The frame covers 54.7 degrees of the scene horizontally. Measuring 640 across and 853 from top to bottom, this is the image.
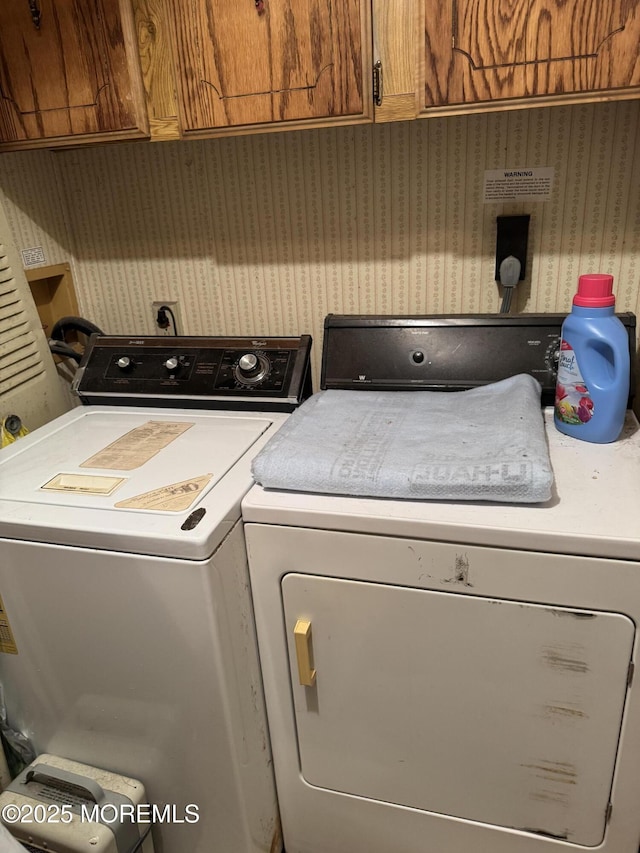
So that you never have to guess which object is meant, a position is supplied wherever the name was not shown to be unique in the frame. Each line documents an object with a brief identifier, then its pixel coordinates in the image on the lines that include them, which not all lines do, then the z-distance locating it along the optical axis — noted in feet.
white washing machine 3.26
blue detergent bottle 3.56
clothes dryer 3.05
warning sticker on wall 4.53
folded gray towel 3.13
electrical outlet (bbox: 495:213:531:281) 4.63
